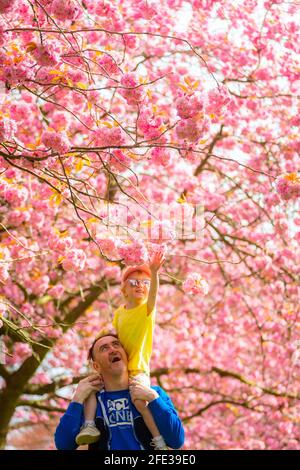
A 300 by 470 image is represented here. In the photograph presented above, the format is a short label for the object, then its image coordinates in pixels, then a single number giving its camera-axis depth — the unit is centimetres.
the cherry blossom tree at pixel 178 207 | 417
